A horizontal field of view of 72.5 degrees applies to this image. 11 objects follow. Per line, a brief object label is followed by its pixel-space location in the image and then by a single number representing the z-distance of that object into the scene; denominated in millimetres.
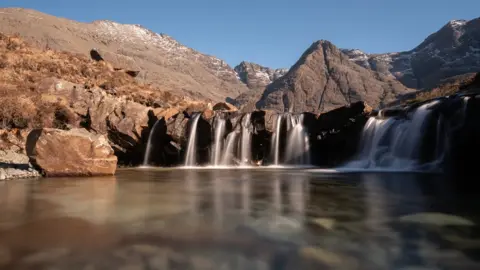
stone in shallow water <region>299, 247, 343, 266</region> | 3387
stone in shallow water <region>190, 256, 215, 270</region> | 3232
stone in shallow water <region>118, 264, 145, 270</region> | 3160
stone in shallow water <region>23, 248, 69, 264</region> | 3359
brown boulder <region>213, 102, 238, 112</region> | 34519
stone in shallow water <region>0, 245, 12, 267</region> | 3295
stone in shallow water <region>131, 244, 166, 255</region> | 3668
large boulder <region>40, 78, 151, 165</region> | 23156
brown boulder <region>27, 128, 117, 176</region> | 12211
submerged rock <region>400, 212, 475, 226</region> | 5027
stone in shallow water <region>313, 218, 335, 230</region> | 4930
